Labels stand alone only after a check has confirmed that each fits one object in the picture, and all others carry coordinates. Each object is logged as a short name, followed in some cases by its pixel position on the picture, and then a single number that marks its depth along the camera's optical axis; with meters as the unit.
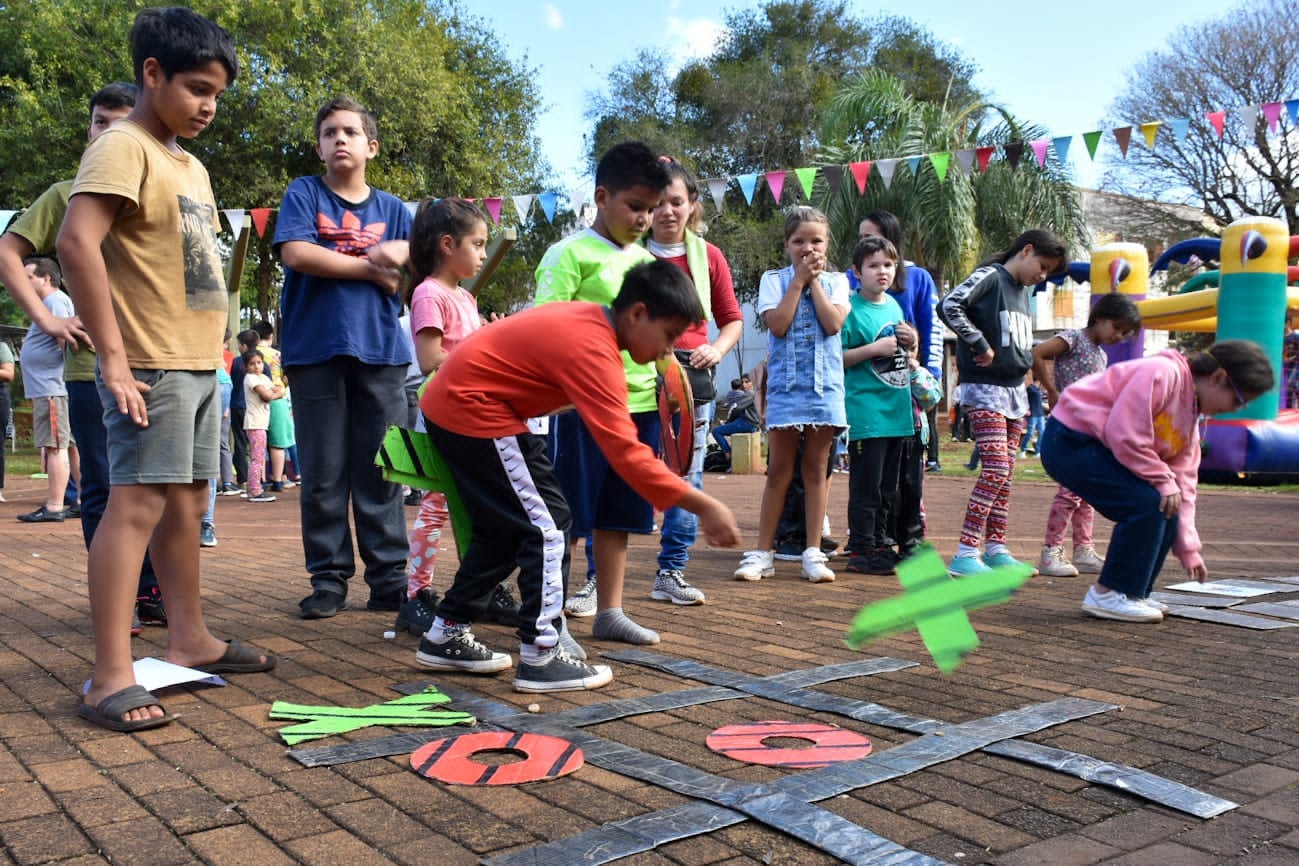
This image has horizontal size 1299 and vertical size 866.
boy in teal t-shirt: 5.75
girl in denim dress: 5.36
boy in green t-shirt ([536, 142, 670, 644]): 3.99
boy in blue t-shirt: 4.26
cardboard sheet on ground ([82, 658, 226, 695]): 3.10
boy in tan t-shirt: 2.84
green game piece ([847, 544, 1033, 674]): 3.73
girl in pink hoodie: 4.36
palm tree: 23.59
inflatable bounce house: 12.26
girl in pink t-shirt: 4.09
